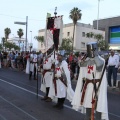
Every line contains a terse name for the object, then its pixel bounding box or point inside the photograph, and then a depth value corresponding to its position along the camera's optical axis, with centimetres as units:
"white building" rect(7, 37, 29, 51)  12481
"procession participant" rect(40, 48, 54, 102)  1121
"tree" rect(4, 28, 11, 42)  10962
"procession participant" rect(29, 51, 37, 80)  2002
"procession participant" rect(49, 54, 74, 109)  991
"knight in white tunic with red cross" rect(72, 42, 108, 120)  672
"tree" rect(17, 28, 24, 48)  10088
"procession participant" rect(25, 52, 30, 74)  2123
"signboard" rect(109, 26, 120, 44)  6472
